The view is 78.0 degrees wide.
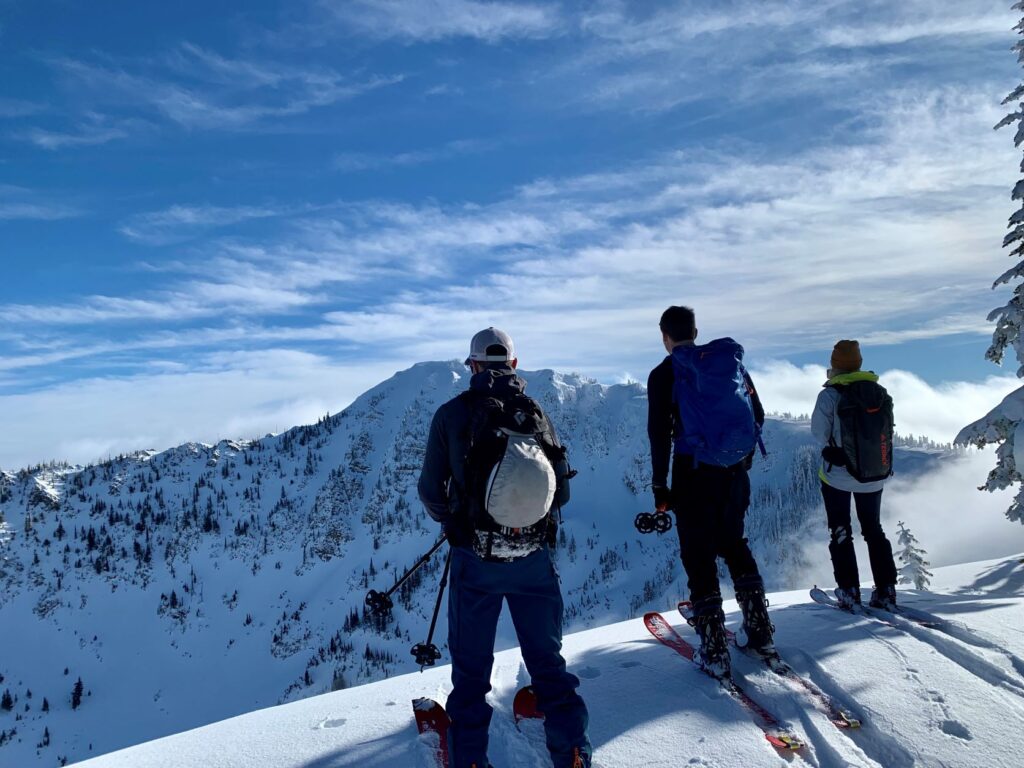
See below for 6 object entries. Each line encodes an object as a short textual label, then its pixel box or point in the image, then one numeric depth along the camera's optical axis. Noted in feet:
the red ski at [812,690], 14.47
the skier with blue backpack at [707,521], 17.25
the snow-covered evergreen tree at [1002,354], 40.29
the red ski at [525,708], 15.87
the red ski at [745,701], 13.76
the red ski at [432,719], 15.16
